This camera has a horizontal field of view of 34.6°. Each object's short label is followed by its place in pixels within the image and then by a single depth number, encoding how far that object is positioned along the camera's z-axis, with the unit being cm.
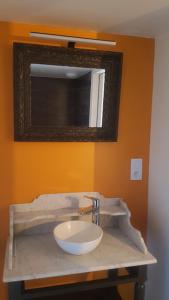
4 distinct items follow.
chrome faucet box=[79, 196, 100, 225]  164
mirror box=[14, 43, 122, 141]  154
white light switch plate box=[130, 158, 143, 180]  184
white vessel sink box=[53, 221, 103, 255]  150
